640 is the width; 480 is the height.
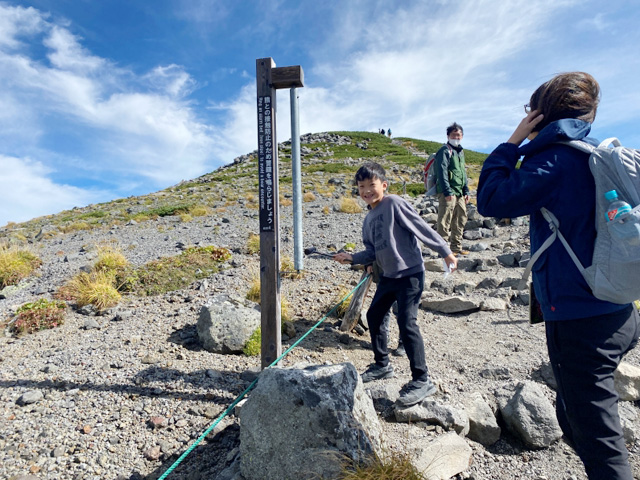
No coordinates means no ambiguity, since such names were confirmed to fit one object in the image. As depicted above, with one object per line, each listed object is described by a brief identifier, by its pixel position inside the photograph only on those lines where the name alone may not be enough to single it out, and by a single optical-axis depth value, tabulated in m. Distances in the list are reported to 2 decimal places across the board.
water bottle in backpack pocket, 1.52
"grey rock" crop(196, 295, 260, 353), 4.80
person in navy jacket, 1.71
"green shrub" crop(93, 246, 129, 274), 7.61
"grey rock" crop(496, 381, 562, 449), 3.00
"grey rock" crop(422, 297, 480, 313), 6.10
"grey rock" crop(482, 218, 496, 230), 11.91
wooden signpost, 3.76
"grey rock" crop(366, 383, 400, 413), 3.43
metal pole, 4.81
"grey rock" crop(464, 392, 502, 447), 3.12
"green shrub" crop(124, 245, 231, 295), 7.02
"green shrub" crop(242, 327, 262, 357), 4.80
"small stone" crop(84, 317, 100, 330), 5.71
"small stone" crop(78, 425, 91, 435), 3.43
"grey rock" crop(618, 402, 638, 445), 2.96
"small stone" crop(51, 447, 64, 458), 3.18
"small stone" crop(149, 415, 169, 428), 3.51
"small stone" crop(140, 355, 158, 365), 4.57
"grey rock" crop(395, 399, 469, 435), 3.08
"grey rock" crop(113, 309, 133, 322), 5.91
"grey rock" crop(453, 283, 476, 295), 6.94
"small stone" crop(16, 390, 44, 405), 3.87
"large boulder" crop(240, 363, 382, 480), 2.43
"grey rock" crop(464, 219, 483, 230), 12.02
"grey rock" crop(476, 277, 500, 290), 6.95
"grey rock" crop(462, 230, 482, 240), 11.02
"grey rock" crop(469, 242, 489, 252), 9.73
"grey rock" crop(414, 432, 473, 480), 2.55
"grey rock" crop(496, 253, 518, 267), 8.17
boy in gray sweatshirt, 3.42
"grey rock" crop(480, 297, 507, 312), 6.00
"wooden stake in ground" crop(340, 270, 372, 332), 5.50
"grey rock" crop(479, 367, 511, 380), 4.07
